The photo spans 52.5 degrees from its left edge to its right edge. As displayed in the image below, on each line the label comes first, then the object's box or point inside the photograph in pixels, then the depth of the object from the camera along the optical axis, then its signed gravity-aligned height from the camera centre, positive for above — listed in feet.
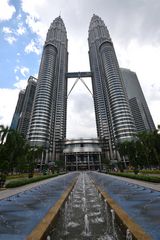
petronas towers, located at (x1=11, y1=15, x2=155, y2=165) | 386.93 +250.83
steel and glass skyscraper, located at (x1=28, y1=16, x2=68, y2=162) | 383.86 +247.46
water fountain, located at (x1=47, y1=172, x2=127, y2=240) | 18.25 -4.11
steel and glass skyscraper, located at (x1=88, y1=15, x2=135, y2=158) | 389.39 +267.29
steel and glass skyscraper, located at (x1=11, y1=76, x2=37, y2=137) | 574.15 +289.01
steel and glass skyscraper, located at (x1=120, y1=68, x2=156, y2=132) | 587.52 +254.21
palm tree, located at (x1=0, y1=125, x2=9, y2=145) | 100.98 +36.41
